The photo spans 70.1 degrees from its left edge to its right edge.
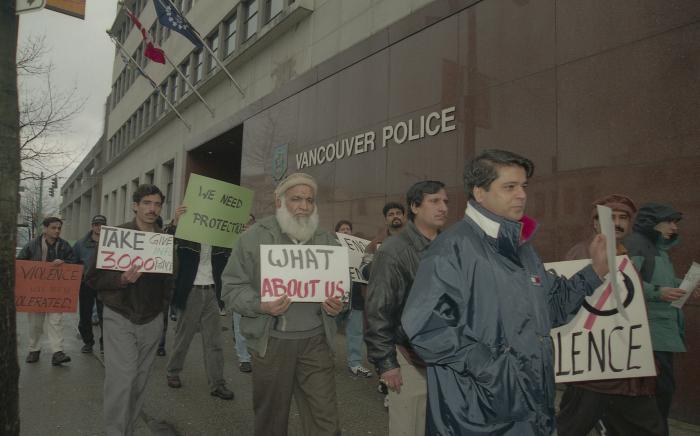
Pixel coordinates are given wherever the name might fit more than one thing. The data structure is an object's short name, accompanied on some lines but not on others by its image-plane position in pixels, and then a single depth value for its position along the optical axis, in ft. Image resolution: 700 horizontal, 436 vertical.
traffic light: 167.96
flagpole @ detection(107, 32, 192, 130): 58.37
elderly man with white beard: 9.90
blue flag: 46.96
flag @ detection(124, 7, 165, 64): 54.39
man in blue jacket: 6.30
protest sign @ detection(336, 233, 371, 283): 20.76
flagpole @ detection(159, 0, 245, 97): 47.42
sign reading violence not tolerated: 22.08
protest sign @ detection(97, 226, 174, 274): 13.07
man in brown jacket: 11.89
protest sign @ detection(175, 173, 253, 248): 17.40
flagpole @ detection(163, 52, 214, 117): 56.50
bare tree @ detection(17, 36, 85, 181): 53.16
